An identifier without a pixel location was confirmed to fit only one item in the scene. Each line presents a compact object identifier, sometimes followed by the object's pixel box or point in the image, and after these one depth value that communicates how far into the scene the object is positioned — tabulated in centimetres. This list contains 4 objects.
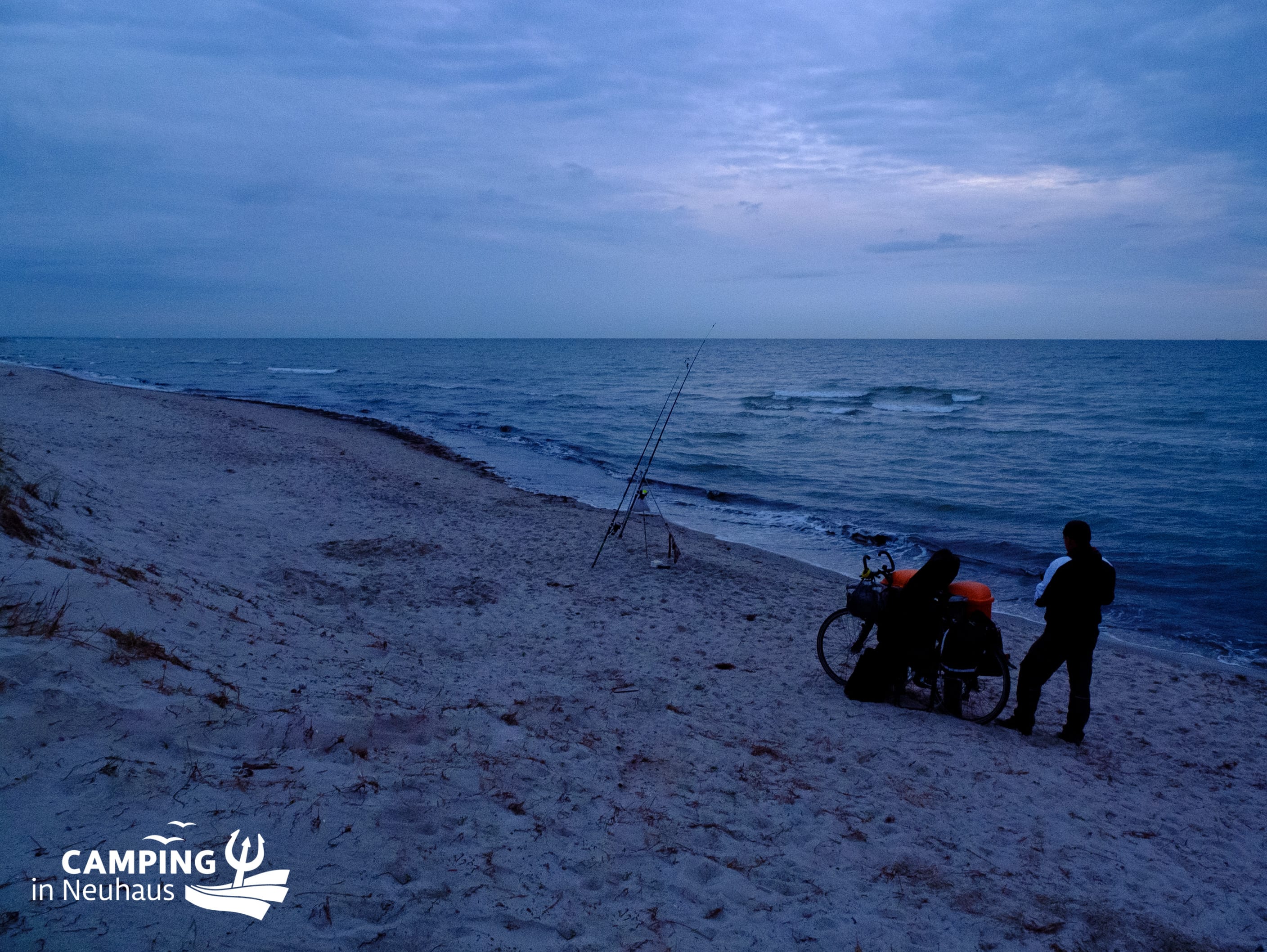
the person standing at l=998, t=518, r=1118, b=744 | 511
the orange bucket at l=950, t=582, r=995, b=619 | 550
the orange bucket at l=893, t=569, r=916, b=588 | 562
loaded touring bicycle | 544
